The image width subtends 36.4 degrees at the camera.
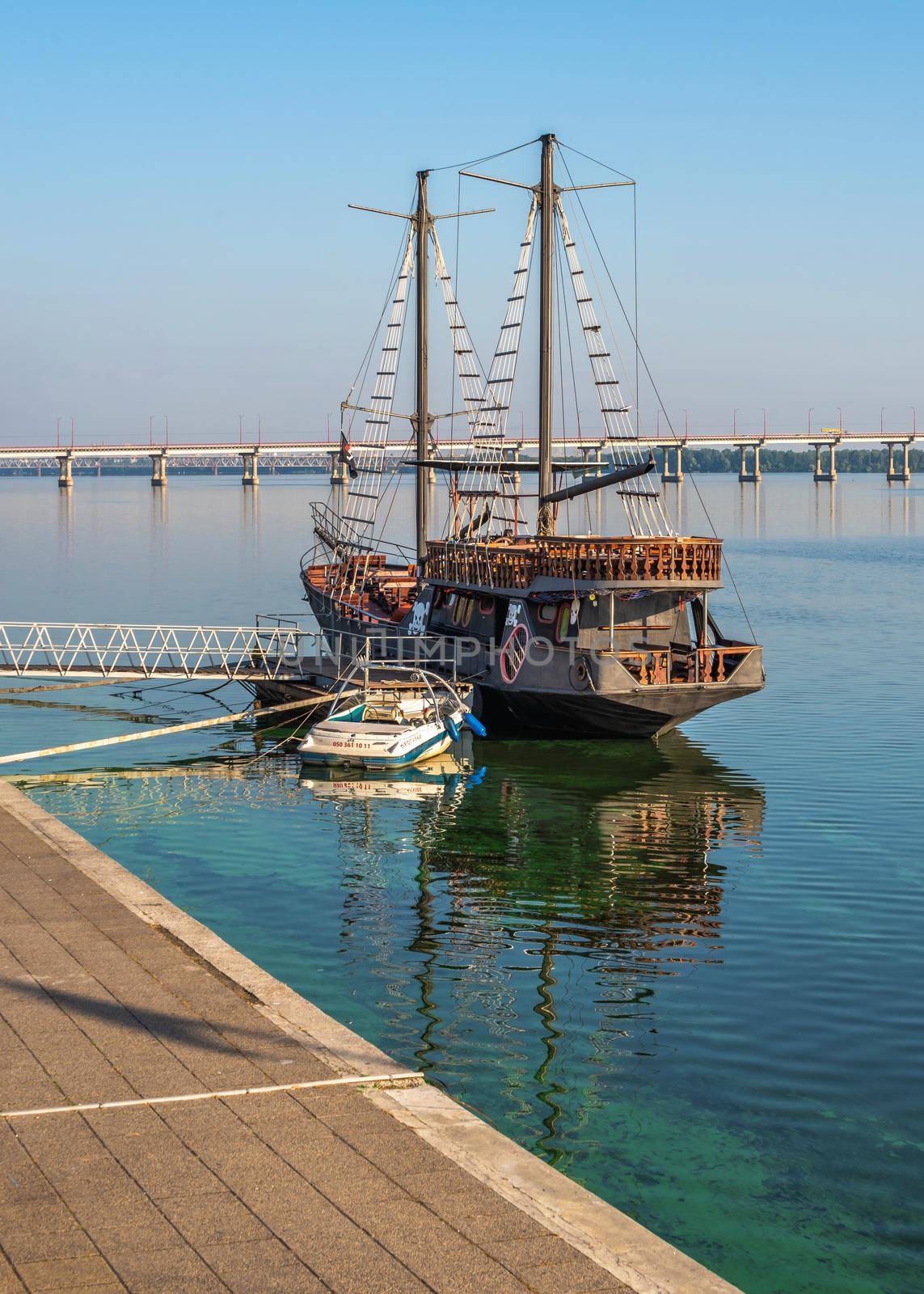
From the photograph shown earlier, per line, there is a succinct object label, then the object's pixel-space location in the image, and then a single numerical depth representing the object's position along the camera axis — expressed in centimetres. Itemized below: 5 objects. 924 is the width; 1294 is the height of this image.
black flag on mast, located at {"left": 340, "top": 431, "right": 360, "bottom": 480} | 6525
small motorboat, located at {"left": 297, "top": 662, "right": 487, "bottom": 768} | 3612
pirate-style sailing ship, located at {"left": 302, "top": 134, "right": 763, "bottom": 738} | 3778
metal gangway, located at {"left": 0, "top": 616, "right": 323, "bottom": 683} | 4584
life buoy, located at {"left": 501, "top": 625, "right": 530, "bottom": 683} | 4022
